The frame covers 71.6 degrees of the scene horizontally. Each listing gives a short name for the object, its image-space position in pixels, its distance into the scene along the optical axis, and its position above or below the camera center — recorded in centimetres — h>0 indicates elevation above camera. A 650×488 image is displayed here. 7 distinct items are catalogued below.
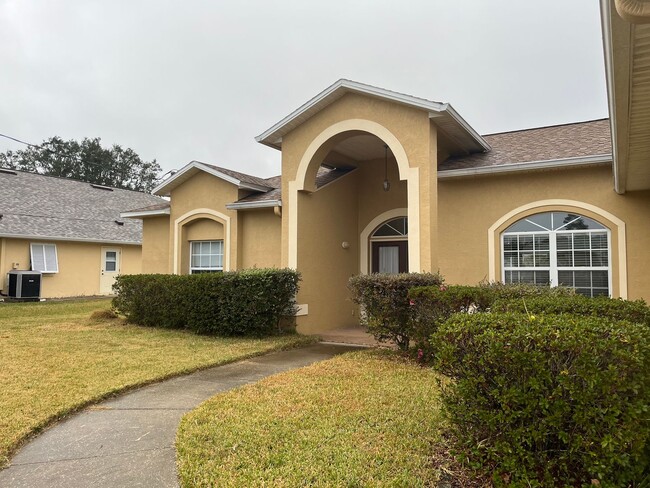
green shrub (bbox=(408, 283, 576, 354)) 706 -48
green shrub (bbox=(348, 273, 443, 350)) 835 -64
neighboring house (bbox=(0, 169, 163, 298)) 2045 +165
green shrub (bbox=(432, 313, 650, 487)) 297 -90
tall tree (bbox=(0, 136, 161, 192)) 5225 +1283
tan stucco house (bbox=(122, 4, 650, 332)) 955 +160
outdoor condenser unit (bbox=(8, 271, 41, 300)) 1919 -65
